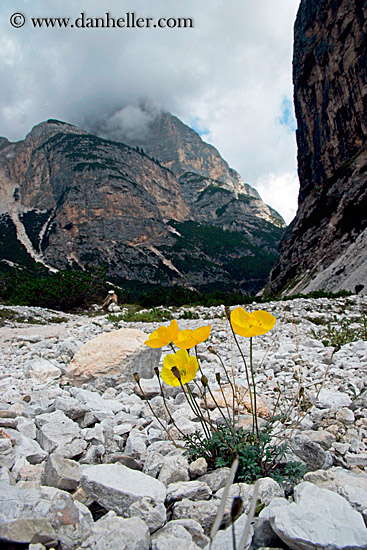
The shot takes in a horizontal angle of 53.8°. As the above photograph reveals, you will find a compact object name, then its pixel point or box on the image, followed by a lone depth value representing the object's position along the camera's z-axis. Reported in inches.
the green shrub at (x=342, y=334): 153.9
